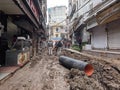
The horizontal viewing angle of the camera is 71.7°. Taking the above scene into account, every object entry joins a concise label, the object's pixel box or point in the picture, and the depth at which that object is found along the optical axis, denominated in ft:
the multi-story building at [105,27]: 18.01
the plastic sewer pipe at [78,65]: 12.49
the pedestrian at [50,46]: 34.41
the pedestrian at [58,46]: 33.89
